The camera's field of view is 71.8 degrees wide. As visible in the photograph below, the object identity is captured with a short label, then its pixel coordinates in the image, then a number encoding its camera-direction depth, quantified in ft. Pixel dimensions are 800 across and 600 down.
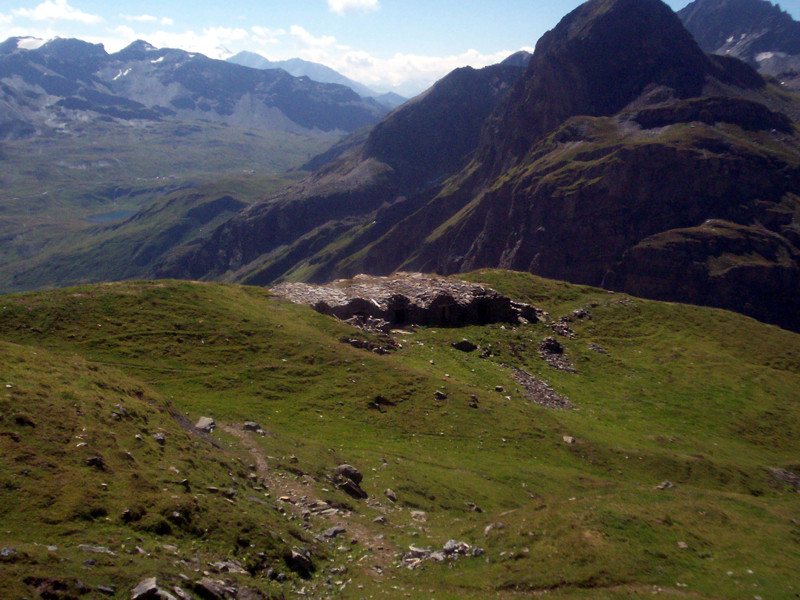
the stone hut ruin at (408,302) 190.08
